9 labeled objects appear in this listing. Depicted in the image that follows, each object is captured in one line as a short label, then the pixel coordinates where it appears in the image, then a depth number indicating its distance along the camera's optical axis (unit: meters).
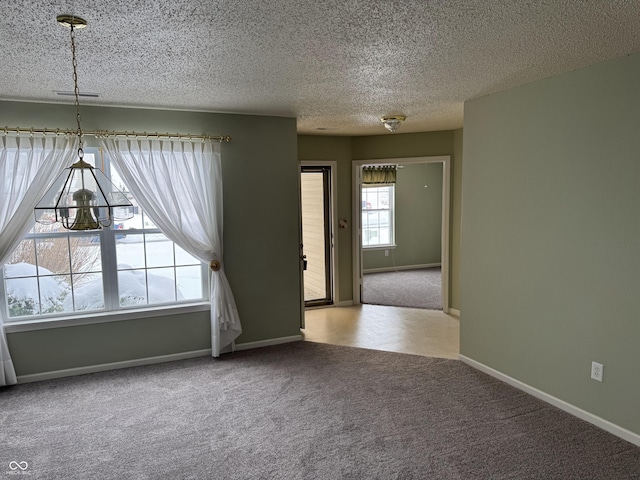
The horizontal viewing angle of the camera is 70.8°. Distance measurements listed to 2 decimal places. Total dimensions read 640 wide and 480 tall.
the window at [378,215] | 8.95
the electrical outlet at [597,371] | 2.96
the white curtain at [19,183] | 3.69
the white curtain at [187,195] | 4.08
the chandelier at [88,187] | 3.86
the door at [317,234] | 6.25
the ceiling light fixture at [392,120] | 4.66
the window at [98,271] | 3.93
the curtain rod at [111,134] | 3.69
